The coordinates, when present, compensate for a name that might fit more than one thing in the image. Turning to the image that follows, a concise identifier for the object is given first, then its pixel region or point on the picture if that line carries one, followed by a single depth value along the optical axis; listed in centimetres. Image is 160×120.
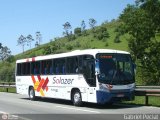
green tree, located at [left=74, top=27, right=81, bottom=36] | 10386
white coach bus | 1565
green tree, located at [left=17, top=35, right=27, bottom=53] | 13264
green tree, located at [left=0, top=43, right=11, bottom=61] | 11431
